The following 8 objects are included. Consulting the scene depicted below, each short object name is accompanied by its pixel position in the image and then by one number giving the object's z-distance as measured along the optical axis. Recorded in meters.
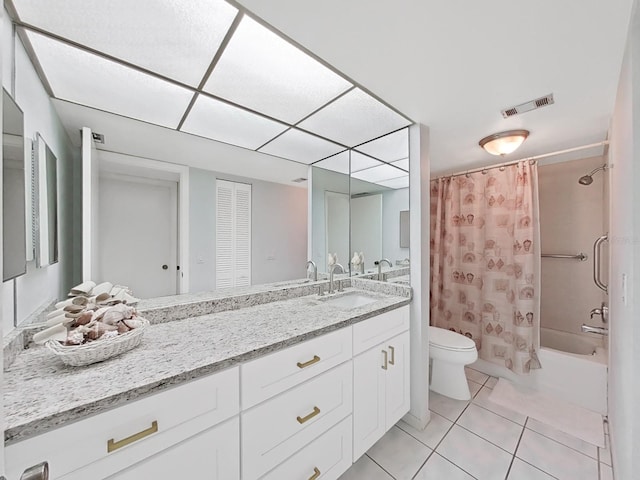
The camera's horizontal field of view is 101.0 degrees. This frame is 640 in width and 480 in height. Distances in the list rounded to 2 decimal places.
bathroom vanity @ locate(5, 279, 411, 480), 0.72
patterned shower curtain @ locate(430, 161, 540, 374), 2.27
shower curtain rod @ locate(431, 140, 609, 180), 1.99
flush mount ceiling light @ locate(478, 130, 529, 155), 1.91
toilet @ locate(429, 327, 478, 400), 2.11
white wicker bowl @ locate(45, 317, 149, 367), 0.85
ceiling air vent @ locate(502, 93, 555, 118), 1.49
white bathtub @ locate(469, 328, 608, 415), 1.98
